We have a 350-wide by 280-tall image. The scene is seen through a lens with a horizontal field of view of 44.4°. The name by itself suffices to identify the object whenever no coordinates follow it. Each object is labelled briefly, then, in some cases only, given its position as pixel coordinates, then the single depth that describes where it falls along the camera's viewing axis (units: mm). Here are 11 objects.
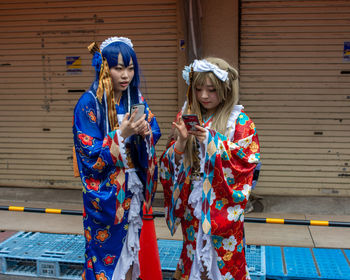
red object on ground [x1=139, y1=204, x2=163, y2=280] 3963
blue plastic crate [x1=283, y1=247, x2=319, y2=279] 3868
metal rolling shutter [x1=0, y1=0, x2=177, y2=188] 6438
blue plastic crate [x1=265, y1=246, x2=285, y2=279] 3907
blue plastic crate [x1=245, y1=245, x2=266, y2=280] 3865
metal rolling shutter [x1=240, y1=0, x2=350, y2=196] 6020
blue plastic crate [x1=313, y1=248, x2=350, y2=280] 3865
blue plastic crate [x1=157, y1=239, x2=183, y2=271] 4184
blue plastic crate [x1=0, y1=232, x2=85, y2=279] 4254
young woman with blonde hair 2945
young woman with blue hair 3063
